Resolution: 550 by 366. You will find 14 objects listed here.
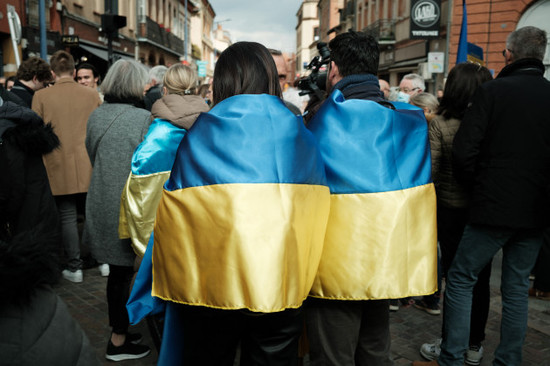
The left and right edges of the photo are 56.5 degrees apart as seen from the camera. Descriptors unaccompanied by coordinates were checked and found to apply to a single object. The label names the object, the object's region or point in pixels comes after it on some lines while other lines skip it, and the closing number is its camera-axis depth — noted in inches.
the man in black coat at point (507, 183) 110.6
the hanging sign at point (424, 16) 696.4
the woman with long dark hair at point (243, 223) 68.8
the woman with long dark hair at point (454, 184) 127.0
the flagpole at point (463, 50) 295.6
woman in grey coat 132.6
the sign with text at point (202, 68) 1344.7
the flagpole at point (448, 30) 564.1
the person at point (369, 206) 82.2
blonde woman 110.2
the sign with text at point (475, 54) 312.4
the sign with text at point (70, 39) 603.2
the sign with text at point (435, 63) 555.5
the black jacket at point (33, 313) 44.1
